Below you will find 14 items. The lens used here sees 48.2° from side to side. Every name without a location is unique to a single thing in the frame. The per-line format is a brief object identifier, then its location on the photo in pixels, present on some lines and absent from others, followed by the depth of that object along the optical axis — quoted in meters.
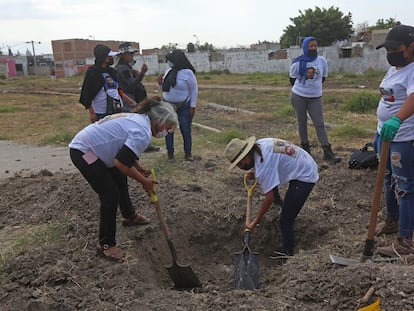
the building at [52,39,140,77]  66.19
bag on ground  6.24
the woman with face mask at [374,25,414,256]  3.58
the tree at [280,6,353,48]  40.12
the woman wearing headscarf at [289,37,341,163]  6.66
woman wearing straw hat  3.72
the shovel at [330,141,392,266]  3.37
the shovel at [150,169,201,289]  4.03
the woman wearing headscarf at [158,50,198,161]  6.86
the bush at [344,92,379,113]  12.49
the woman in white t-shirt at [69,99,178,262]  3.60
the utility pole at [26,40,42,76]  64.38
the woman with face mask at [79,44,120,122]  5.88
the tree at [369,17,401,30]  42.62
